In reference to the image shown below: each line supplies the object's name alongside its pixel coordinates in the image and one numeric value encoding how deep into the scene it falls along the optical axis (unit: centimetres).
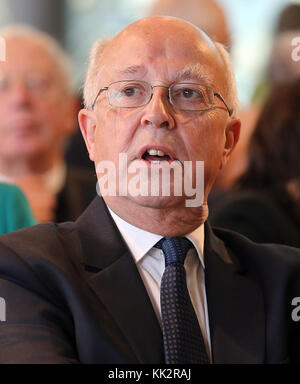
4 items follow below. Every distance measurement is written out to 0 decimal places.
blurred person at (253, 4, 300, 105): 454
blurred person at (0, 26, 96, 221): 305
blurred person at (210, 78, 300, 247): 308
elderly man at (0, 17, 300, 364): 270
